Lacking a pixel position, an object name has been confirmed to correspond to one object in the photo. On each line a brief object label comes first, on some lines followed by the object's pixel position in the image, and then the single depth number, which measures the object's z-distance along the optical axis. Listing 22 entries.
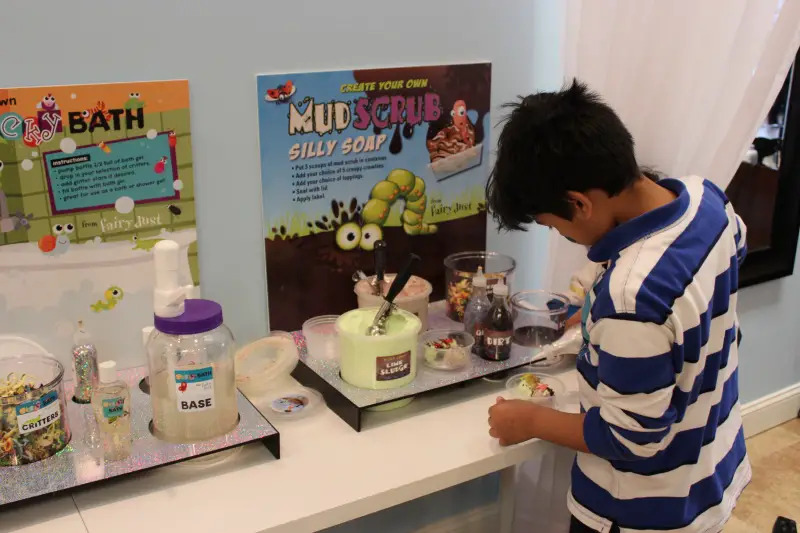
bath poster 1.17
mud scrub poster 1.39
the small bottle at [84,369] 1.23
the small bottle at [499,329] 1.37
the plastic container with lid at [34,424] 1.04
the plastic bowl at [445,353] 1.35
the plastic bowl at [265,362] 1.32
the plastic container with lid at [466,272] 1.53
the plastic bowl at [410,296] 1.42
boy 0.99
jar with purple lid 1.11
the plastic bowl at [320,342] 1.39
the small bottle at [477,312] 1.41
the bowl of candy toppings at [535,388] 1.29
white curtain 1.45
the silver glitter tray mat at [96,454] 1.01
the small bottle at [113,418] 1.08
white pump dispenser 1.11
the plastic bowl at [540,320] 1.46
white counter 1.02
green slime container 1.24
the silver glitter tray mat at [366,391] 1.23
